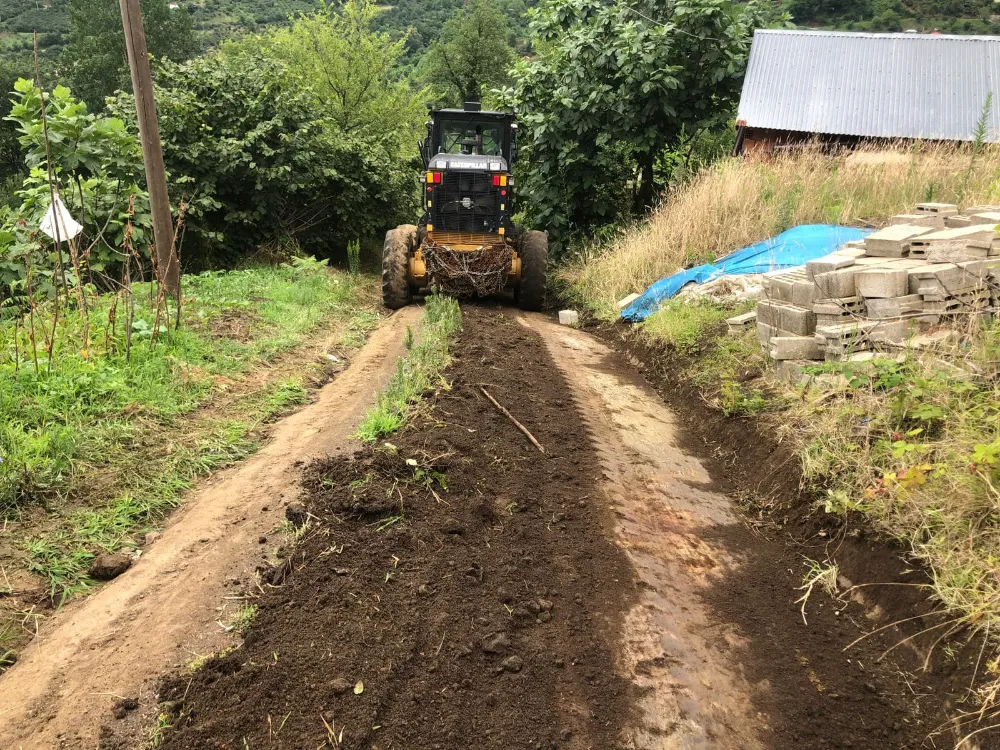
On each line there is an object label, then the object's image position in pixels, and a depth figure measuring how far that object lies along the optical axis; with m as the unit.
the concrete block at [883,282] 5.19
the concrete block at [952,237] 5.27
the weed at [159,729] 2.66
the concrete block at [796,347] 5.71
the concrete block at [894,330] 5.09
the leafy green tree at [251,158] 12.56
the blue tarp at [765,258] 8.16
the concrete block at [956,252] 5.20
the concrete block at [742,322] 7.16
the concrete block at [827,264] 5.75
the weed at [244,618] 3.31
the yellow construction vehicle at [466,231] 10.34
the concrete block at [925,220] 6.48
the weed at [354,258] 13.62
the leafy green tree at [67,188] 6.85
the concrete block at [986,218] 5.96
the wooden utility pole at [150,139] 7.03
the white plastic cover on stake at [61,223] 5.51
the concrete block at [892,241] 5.79
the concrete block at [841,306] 5.39
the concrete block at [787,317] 5.84
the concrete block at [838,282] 5.44
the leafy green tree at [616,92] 12.38
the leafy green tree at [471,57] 42.56
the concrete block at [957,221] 6.22
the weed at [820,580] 3.85
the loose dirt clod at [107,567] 3.88
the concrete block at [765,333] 6.23
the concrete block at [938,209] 6.77
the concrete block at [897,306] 5.16
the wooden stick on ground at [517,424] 5.34
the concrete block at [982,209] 6.69
